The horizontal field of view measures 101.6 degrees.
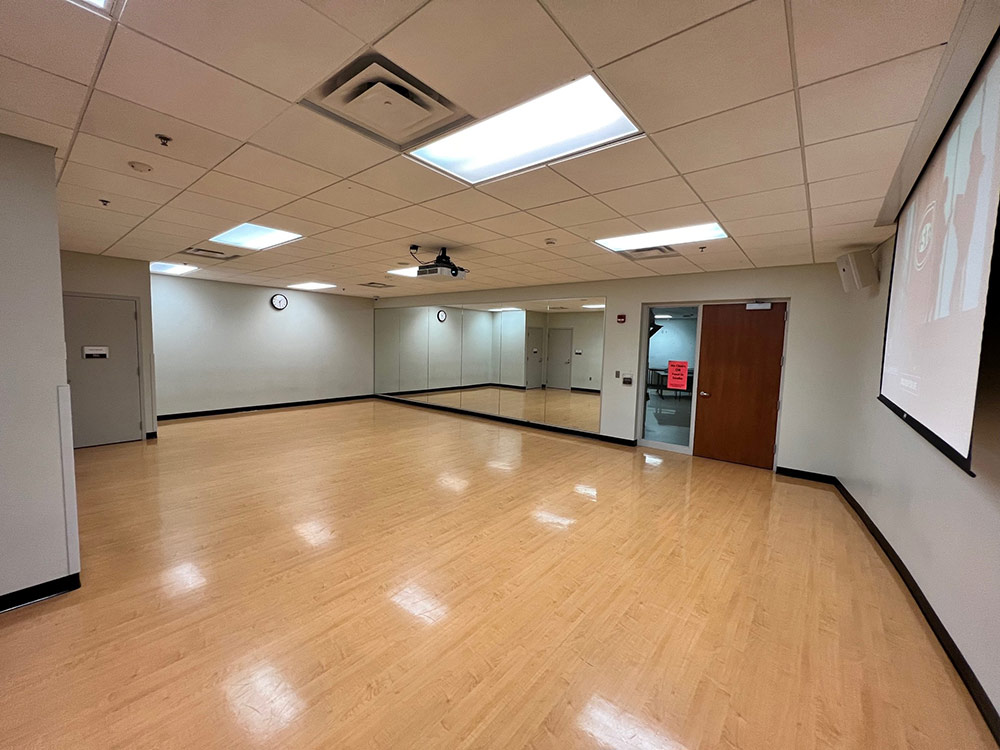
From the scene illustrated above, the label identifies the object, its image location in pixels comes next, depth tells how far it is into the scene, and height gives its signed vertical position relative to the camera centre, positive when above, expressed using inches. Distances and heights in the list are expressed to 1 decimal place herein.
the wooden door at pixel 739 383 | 214.5 -17.3
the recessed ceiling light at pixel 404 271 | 251.7 +44.5
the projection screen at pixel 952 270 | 61.9 +16.6
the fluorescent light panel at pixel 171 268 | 255.4 +43.6
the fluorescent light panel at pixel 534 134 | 81.7 +48.2
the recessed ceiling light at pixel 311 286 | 323.4 +44.2
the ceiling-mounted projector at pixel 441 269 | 185.6 +34.0
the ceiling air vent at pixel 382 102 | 70.1 +45.2
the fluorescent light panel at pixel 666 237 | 153.3 +45.5
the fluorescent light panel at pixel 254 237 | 176.1 +46.5
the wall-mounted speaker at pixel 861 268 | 156.6 +33.4
